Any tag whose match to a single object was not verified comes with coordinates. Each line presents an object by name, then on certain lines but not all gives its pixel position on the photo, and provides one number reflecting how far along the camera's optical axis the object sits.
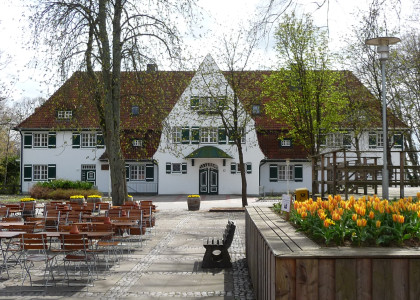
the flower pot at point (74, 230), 10.37
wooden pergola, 16.48
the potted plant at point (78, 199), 29.44
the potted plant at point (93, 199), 30.16
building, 44.19
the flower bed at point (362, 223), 5.91
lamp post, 12.69
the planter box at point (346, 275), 5.30
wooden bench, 11.58
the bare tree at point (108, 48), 20.47
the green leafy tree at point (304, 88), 34.59
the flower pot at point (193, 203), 29.97
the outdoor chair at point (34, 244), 9.87
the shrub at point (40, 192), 39.09
